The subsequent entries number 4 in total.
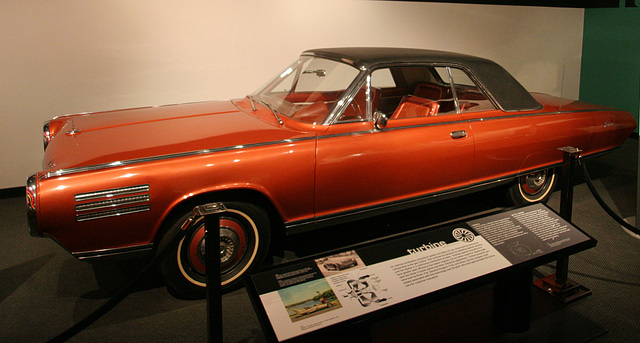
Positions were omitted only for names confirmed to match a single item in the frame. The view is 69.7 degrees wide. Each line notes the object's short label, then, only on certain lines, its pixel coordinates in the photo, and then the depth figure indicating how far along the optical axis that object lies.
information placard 1.72
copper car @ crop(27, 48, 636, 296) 2.40
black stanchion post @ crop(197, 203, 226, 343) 1.81
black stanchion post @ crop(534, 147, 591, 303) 2.57
